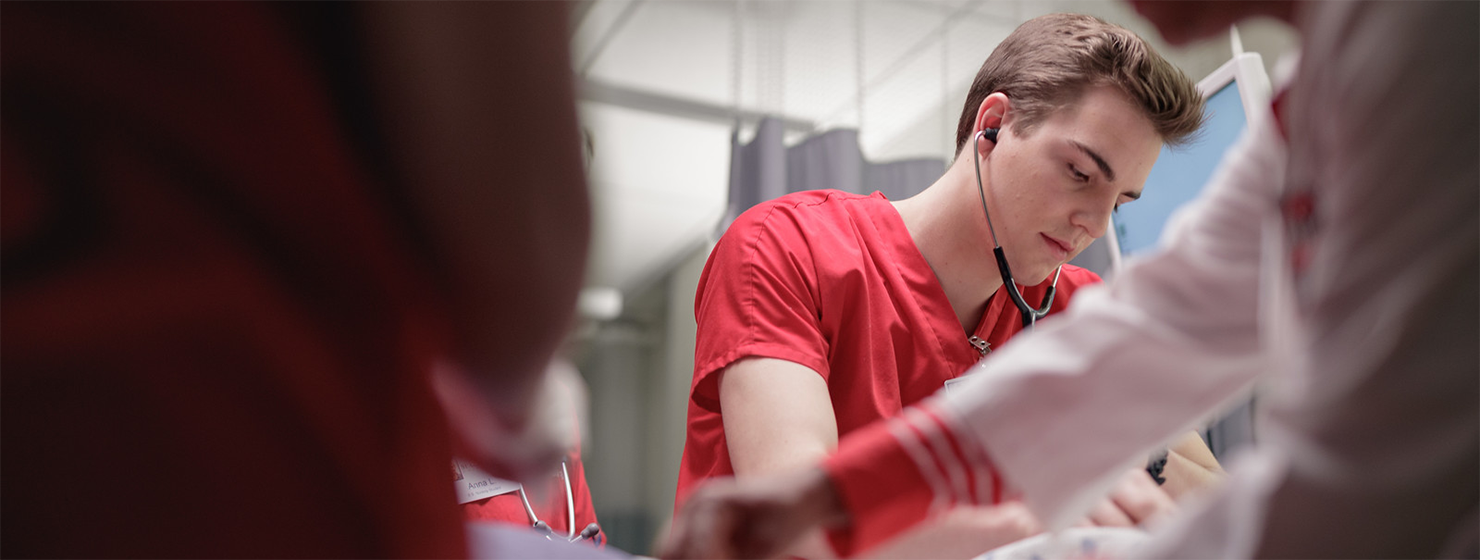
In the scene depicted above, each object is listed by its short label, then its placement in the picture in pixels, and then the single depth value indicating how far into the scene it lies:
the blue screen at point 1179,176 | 1.71
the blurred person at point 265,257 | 0.30
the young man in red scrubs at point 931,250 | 1.05
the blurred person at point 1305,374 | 0.33
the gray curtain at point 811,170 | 2.08
